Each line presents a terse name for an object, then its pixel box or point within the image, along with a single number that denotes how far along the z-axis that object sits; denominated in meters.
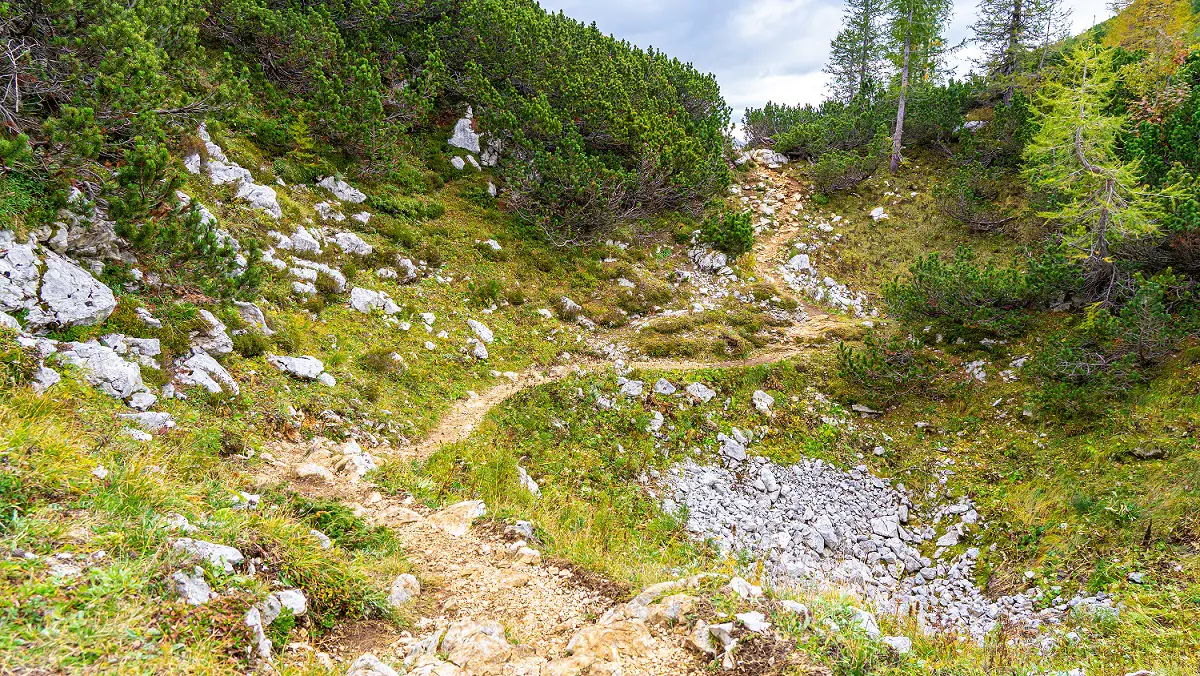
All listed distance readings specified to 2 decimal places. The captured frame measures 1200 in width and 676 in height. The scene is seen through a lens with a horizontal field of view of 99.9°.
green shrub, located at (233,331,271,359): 9.59
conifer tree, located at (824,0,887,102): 39.47
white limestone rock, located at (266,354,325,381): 9.92
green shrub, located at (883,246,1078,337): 14.23
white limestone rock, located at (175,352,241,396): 8.11
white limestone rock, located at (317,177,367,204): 15.99
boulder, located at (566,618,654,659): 4.48
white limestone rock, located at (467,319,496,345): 14.89
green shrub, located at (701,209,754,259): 21.19
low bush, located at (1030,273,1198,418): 11.11
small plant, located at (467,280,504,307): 16.17
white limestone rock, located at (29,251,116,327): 6.90
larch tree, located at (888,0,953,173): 26.17
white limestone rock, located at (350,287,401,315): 13.21
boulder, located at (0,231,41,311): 6.57
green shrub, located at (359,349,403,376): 11.59
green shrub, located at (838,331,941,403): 14.66
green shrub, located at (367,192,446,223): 16.88
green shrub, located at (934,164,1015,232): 21.03
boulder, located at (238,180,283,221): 13.26
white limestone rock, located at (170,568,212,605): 3.85
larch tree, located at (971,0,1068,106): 25.50
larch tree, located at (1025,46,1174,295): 12.38
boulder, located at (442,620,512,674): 4.37
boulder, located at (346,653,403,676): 4.04
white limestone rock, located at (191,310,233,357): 8.97
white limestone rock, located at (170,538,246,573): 4.14
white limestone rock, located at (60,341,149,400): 6.68
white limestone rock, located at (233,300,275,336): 10.23
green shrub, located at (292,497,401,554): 6.06
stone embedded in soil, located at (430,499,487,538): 7.03
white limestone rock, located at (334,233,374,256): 14.64
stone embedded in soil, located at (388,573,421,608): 5.21
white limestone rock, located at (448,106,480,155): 21.03
